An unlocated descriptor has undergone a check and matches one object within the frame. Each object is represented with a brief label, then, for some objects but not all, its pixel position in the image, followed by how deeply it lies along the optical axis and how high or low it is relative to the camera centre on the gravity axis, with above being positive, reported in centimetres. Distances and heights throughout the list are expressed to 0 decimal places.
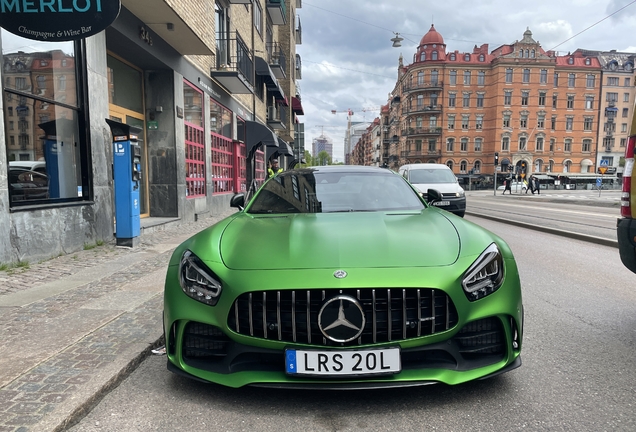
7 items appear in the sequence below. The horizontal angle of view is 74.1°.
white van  1209 -15
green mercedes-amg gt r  209 -69
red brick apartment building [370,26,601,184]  6456 +1108
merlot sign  459 +173
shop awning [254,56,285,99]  2095 +533
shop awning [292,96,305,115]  3663 +628
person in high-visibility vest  1307 +27
